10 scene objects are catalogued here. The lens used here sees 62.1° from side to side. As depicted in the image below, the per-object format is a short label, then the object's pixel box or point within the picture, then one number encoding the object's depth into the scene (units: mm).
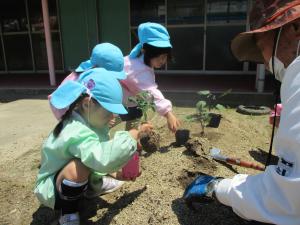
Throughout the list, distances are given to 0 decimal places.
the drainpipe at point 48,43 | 5533
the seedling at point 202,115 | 2595
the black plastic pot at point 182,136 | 2445
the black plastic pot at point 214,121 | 2941
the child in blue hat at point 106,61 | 2302
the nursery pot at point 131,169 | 1768
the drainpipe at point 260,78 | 4675
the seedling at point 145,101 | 2309
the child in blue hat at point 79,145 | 1458
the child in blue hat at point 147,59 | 2361
